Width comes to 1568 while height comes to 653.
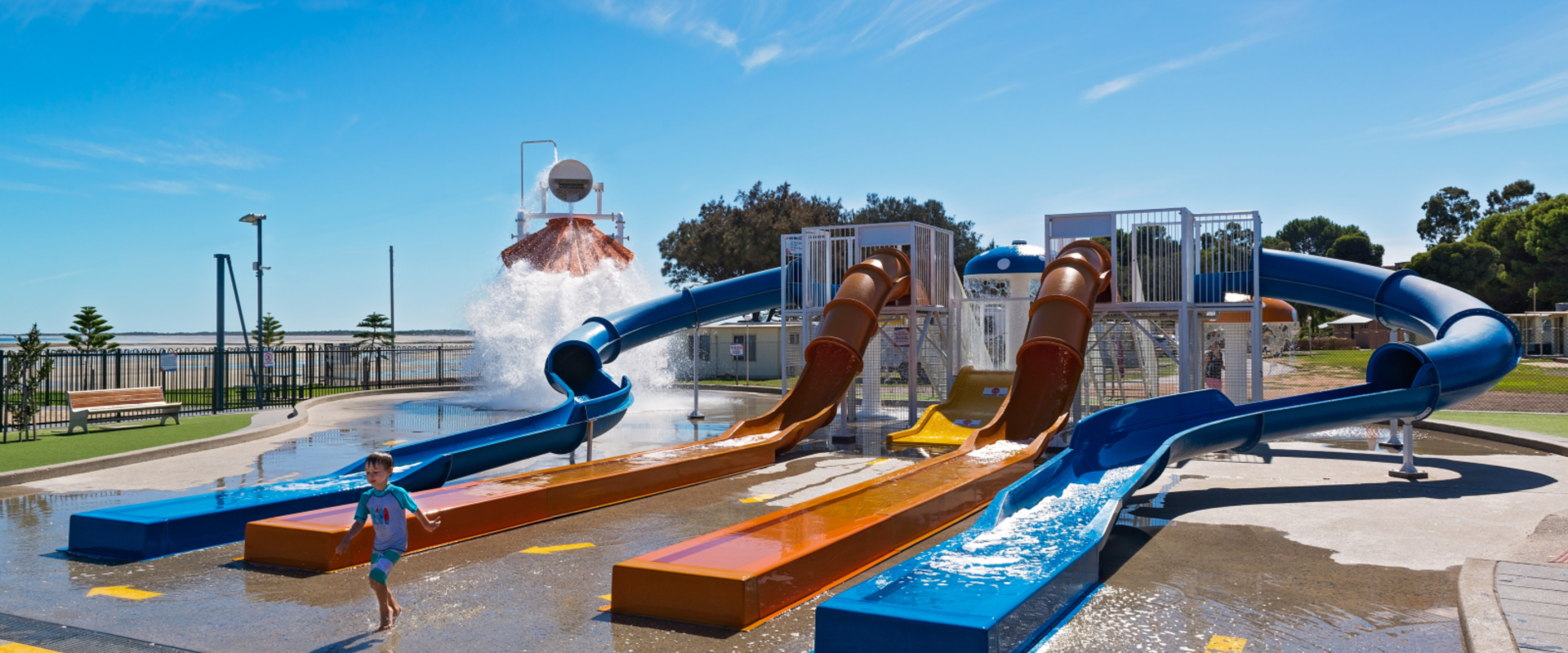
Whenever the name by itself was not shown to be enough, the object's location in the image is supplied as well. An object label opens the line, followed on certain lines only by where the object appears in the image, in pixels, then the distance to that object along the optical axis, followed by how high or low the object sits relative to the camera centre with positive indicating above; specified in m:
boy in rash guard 5.97 -1.10
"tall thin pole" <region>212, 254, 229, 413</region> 21.97 -0.68
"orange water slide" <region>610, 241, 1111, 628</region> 6.21 -1.48
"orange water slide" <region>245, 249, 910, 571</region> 7.81 -1.45
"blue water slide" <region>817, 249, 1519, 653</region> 5.17 -1.29
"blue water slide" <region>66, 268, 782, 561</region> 8.12 -1.32
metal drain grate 5.62 -1.73
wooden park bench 17.52 -1.10
